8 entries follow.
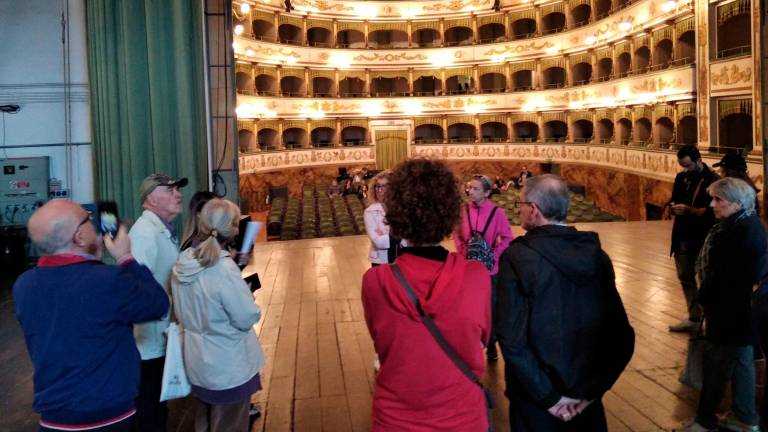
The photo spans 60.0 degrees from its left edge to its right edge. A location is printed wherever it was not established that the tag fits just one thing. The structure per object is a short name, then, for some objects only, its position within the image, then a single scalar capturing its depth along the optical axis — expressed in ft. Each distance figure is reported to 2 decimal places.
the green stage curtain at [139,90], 17.87
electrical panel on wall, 17.87
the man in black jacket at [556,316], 8.29
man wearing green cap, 10.74
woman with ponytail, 9.54
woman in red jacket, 6.92
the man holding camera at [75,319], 7.72
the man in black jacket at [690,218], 17.37
